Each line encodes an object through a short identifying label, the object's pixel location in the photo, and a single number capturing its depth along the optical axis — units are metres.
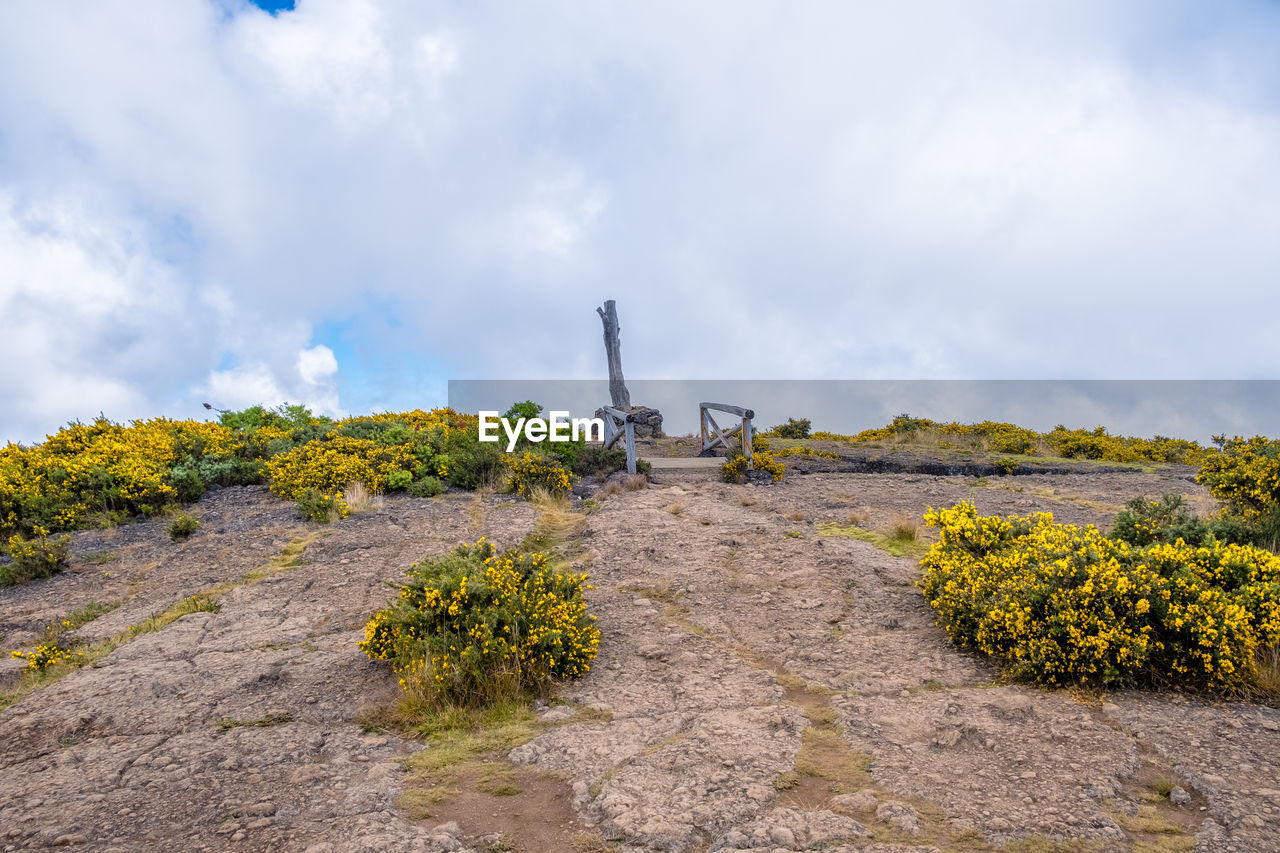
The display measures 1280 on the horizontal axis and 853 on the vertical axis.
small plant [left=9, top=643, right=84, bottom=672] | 6.25
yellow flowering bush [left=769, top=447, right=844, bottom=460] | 18.03
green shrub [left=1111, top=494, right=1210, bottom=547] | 6.82
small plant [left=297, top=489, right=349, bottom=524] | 10.88
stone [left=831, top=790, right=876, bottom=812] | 3.58
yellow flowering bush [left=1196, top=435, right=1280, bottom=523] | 7.80
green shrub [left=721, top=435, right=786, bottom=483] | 14.62
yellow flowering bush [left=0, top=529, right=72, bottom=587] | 8.98
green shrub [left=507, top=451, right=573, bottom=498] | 12.97
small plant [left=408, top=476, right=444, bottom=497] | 12.66
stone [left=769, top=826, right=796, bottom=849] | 3.26
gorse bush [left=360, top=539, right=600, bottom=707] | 5.09
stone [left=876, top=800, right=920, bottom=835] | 3.40
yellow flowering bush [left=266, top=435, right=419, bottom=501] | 12.19
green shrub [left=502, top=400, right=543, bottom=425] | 15.86
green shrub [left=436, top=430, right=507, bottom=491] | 13.35
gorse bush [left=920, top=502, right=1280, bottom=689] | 4.95
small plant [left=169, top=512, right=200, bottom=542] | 10.08
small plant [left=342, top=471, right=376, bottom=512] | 11.45
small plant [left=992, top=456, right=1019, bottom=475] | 16.00
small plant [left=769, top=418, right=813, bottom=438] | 27.50
